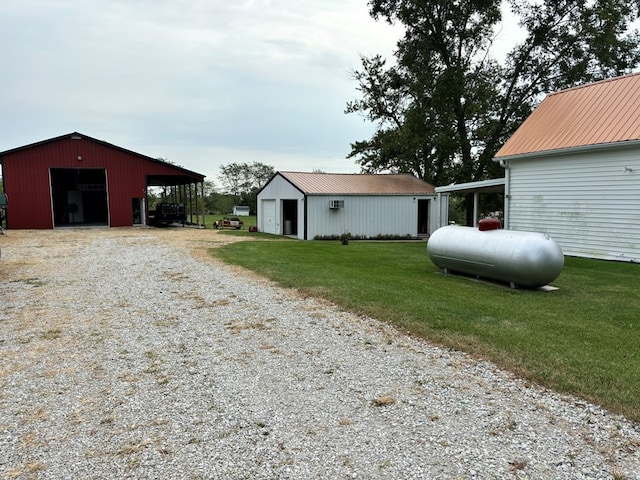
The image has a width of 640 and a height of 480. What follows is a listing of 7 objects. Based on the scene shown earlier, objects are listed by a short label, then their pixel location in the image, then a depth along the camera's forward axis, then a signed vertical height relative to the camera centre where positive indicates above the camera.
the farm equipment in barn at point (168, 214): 23.59 +0.05
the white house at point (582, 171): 11.05 +1.10
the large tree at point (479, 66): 21.36 +7.75
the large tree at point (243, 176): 67.50 +6.19
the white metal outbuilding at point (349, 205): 19.78 +0.33
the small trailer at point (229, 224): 25.95 -0.62
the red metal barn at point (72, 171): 20.47 +2.24
